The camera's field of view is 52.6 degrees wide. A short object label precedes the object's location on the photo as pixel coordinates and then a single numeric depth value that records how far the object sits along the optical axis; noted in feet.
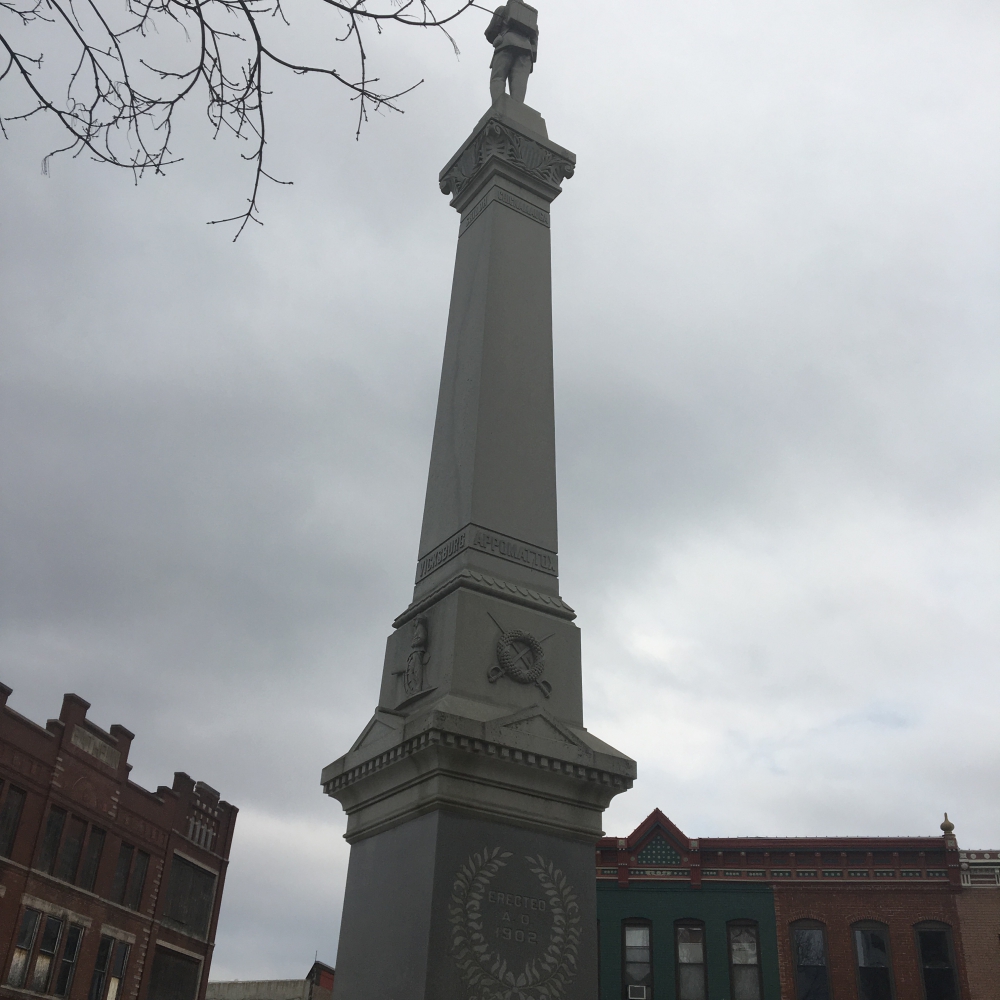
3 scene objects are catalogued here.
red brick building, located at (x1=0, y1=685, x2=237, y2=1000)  93.97
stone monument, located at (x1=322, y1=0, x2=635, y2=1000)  20.90
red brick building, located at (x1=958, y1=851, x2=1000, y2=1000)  85.35
